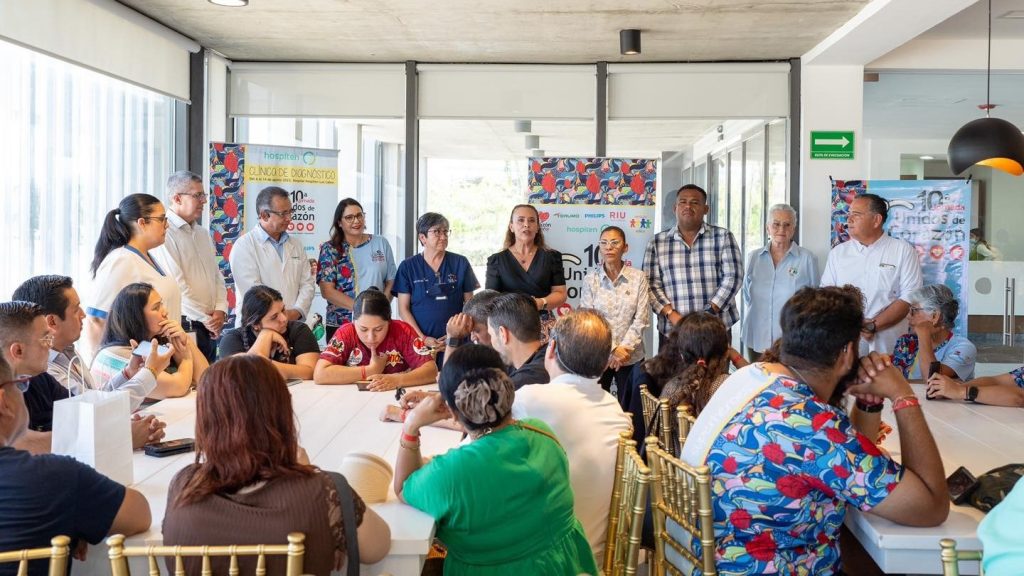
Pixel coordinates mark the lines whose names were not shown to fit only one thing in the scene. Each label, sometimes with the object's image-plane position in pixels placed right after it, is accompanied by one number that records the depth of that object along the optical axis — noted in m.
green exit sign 7.44
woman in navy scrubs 6.00
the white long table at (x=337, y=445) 2.16
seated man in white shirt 2.79
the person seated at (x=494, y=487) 2.21
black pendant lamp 5.00
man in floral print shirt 2.21
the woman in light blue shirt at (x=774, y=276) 6.77
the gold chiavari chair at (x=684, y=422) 3.00
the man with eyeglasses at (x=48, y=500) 1.90
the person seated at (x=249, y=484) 1.89
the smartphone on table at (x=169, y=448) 2.87
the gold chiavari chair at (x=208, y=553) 1.69
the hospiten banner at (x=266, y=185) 7.30
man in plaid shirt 6.33
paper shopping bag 2.27
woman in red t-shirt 4.37
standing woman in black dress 6.12
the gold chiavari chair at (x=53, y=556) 1.72
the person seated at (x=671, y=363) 3.76
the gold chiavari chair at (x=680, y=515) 2.22
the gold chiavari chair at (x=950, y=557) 1.73
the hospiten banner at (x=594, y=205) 7.20
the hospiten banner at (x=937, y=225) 7.09
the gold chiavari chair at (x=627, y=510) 2.35
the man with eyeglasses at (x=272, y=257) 6.11
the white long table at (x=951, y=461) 2.19
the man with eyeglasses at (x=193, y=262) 5.66
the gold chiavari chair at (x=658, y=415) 3.42
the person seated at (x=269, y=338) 4.53
